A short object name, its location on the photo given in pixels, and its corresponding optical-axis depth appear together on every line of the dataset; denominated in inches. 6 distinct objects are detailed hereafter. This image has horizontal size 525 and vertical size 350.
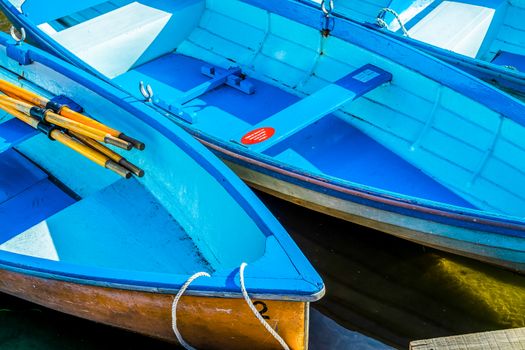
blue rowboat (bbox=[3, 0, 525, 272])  199.6
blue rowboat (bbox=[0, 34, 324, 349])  148.9
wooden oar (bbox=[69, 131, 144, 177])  196.1
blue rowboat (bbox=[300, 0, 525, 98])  268.7
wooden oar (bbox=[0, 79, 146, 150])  193.0
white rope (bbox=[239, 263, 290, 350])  142.1
